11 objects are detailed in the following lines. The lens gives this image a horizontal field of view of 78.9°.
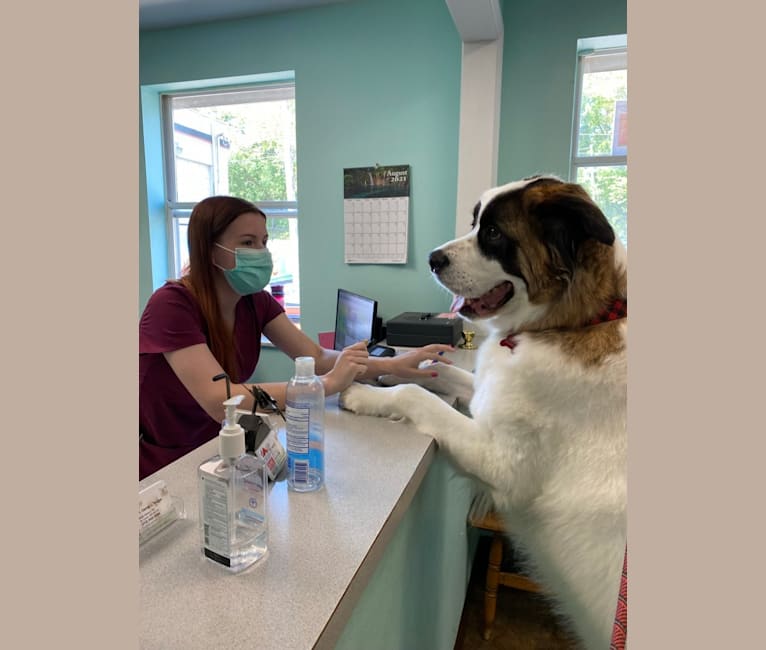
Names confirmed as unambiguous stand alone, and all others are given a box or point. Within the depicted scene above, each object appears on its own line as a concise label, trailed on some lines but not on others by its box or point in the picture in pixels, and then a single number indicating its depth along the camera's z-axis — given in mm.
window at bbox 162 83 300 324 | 3604
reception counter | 513
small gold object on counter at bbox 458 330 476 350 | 2285
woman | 1198
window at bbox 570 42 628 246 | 2748
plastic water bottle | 795
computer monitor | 2580
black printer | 2240
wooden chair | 2021
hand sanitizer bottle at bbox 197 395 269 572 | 592
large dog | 982
